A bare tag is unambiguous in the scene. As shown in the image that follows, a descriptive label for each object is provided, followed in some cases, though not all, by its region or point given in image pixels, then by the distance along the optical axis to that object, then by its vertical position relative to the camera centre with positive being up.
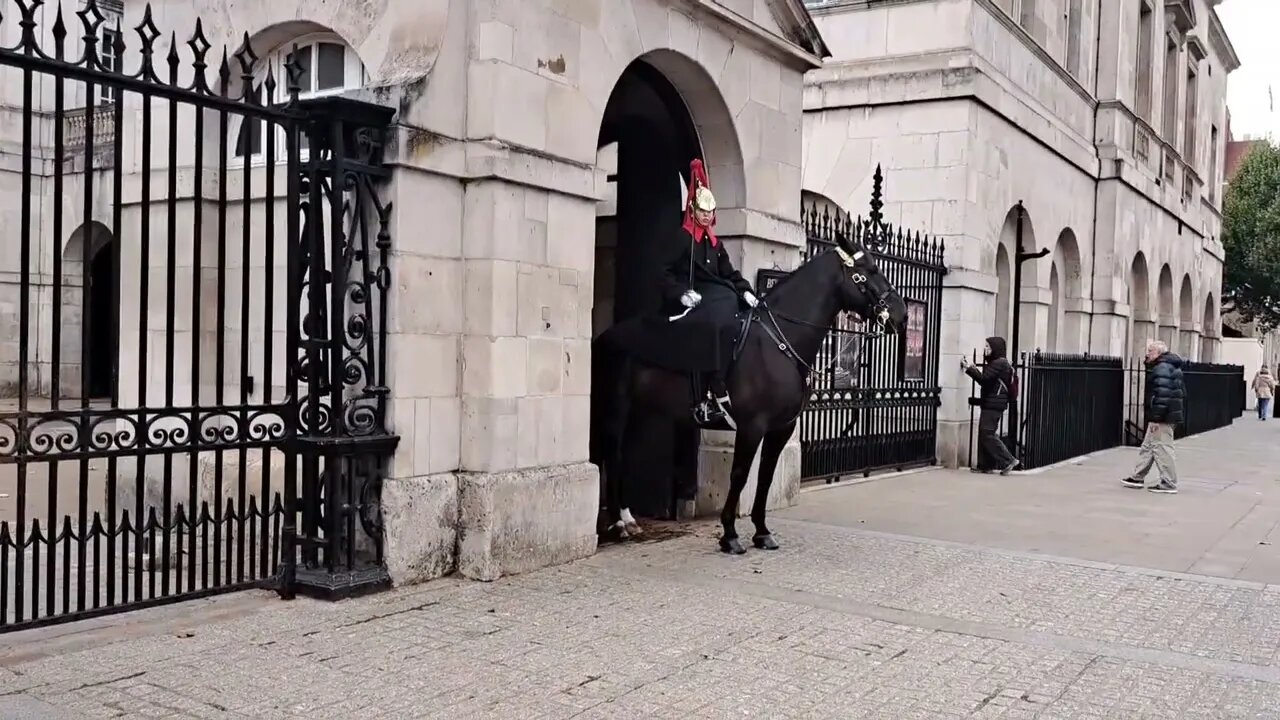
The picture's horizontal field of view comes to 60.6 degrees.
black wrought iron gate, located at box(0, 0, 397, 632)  5.34 -0.04
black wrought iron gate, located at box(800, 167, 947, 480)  12.62 -0.38
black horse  8.25 -0.21
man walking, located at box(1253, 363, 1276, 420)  32.00 -0.91
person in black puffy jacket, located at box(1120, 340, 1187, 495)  12.88 -0.68
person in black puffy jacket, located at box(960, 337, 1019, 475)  14.22 -0.60
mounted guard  8.33 +0.35
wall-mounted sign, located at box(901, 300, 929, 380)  14.32 +0.12
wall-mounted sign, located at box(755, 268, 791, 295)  9.83 +0.63
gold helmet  8.60 +1.16
